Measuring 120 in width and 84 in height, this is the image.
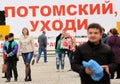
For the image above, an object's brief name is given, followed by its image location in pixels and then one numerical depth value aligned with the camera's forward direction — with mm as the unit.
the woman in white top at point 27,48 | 16250
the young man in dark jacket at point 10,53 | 15991
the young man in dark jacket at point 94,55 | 6184
